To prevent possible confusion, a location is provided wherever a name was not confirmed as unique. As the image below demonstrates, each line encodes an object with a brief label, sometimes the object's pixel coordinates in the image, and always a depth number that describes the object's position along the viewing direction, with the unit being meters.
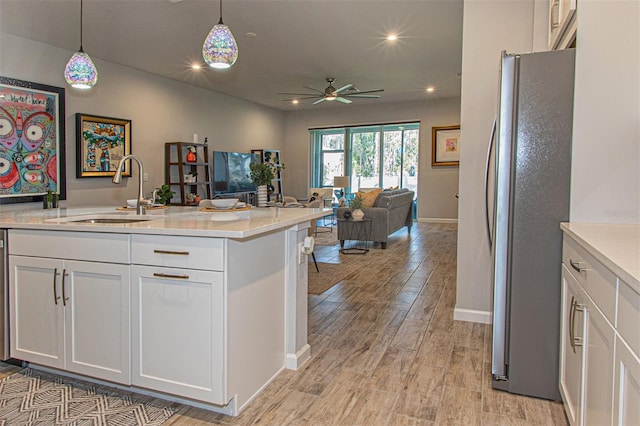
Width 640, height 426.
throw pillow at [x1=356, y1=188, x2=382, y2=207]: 6.76
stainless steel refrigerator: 2.10
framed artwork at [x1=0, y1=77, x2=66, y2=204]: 4.84
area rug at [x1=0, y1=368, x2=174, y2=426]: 1.97
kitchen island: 1.92
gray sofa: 6.50
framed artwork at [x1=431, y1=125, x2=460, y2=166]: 9.67
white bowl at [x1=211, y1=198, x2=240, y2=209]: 2.94
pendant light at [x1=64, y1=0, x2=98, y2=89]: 3.14
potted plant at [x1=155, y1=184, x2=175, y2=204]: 3.96
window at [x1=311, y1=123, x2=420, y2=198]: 10.39
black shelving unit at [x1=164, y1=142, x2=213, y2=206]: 7.29
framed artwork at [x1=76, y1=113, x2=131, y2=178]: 5.74
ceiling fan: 6.91
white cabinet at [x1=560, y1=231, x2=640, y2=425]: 1.09
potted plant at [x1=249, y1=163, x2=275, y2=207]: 3.82
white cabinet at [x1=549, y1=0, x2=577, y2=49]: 2.19
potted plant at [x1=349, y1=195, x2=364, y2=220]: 6.38
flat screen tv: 8.44
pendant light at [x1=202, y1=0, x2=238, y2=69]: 2.71
